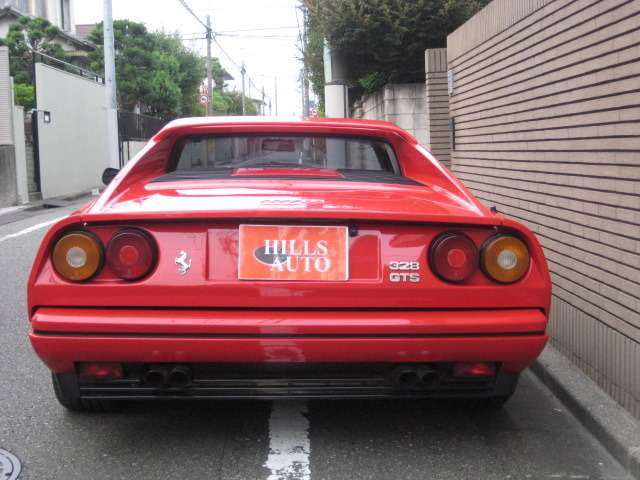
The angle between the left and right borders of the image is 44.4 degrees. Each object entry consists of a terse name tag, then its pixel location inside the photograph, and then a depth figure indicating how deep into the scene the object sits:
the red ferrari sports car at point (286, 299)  2.80
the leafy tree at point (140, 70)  33.09
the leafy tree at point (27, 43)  26.05
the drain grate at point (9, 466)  3.00
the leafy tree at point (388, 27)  12.73
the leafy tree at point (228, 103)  63.41
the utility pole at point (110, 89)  19.72
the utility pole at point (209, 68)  40.41
